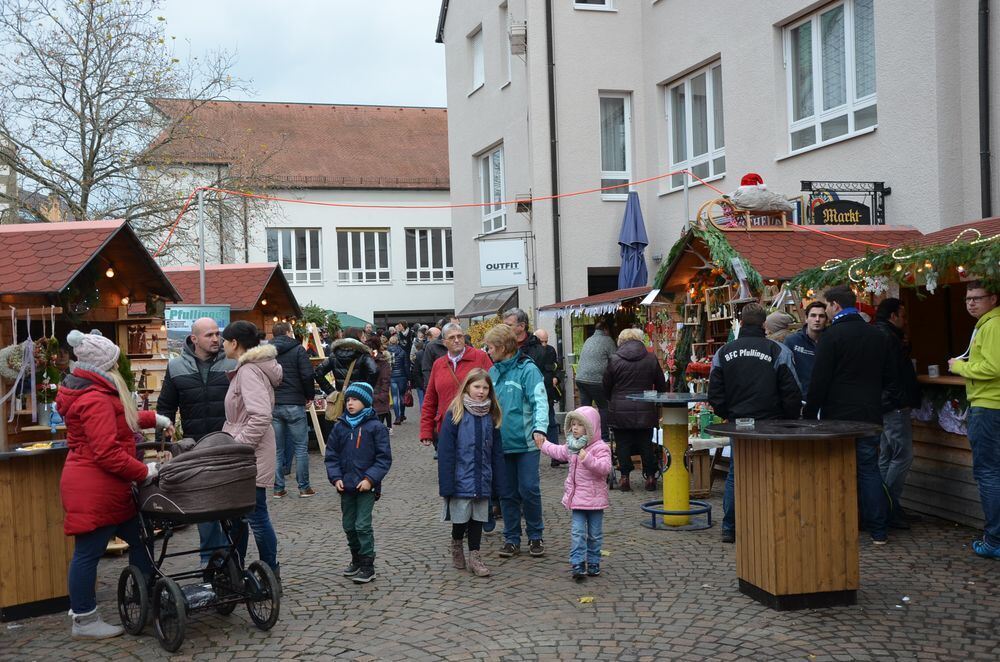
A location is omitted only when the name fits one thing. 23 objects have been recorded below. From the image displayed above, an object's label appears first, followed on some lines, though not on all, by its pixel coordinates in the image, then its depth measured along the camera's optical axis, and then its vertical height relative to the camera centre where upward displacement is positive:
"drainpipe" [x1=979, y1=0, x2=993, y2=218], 10.43 +2.12
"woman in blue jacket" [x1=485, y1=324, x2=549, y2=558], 7.32 -0.92
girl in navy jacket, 6.68 -1.01
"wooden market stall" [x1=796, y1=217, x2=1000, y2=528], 6.93 -0.61
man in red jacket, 7.70 -0.52
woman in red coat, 5.34 -0.78
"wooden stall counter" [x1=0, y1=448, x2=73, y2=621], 5.83 -1.28
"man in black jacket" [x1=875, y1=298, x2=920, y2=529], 7.56 -0.94
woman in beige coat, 6.11 -0.61
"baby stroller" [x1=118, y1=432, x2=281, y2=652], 5.18 -1.24
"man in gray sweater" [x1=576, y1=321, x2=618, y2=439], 11.36 -0.62
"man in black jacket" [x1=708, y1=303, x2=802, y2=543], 7.14 -0.52
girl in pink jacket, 6.46 -1.20
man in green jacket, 6.49 -0.72
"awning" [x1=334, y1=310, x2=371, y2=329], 32.50 +0.05
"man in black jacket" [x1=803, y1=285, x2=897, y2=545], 7.06 -0.57
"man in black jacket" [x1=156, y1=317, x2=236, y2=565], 6.59 -0.43
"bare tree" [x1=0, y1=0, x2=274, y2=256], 22.64 +5.24
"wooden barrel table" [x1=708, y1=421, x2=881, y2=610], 5.51 -1.22
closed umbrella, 16.95 +1.26
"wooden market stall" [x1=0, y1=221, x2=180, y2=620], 5.87 +0.01
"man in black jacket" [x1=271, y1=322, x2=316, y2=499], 10.41 -0.87
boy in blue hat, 6.47 -0.97
